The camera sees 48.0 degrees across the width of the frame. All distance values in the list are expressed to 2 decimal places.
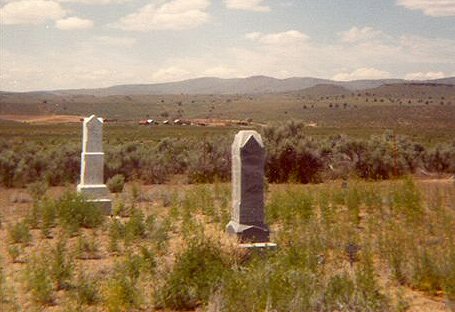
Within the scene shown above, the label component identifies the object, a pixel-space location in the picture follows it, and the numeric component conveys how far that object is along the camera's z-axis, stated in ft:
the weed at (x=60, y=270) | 24.40
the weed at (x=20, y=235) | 33.27
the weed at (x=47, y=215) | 35.63
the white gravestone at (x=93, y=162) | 45.37
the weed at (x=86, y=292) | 21.86
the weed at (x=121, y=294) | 19.40
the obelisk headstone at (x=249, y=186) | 30.68
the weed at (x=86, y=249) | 30.17
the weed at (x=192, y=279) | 21.77
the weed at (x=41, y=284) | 22.02
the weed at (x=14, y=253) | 29.07
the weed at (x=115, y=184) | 59.93
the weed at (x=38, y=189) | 55.51
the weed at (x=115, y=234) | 30.94
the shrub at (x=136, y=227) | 33.83
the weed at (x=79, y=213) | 38.83
